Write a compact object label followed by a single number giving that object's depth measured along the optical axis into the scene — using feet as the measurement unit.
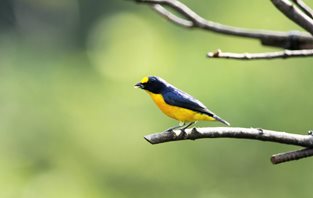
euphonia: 18.48
